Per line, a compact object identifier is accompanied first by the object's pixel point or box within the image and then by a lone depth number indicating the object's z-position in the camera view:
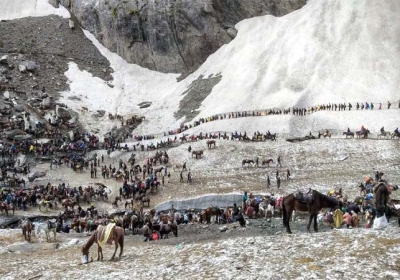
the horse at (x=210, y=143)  58.09
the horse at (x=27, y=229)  31.28
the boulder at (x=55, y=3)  112.75
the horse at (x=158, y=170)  53.38
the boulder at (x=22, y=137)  67.30
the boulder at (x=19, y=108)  75.56
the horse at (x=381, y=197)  19.91
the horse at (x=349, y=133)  57.32
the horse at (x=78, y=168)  58.91
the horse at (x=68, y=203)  45.28
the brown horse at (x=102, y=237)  20.30
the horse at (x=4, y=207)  42.53
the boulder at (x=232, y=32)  95.79
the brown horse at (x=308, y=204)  22.02
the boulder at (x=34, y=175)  55.92
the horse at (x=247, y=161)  52.97
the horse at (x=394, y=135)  55.53
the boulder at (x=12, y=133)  67.12
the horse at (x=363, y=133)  56.53
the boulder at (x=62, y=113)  78.92
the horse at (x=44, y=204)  45.41
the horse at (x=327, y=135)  58.38
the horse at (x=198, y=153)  56.32
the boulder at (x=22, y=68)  89.69
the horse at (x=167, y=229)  28.55
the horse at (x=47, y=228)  30.70
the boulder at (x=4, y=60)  90.00
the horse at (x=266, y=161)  52.46
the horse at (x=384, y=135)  56.88
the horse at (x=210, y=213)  33.92
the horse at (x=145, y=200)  46.38
